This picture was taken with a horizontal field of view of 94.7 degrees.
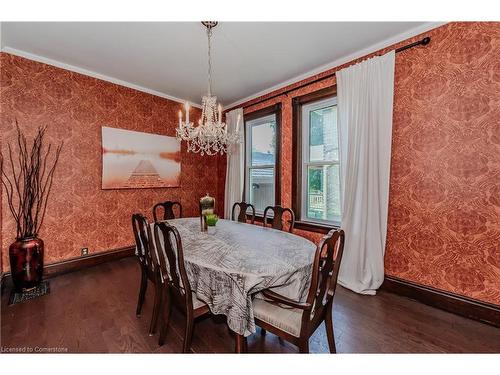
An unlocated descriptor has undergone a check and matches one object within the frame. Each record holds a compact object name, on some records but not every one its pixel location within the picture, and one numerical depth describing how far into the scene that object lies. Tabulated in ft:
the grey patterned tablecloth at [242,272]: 4.28
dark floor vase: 7.65
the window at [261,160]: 12.46
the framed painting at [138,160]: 10.68
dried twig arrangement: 8.38
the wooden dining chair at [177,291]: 4.51
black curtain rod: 7.15
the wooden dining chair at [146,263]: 5.70
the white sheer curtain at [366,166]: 7.83
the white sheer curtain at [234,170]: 13.23
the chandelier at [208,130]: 7.09
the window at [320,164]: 9.96
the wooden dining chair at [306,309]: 3.91
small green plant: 7.61
